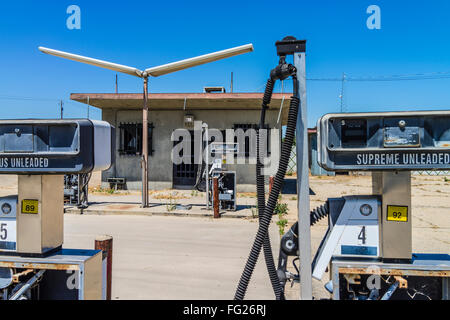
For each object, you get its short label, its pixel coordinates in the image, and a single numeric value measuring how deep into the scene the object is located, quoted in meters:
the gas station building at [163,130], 13.42
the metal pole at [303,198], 2.03
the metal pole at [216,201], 8.49
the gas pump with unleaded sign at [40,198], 2.12
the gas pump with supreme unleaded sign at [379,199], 1.96
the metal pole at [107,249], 2.72
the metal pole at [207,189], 9.44
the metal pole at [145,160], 9.62
